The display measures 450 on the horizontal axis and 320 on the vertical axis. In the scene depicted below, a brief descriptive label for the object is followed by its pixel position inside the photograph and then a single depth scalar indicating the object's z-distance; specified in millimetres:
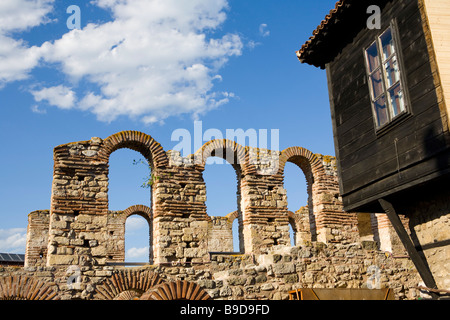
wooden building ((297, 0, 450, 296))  7969
